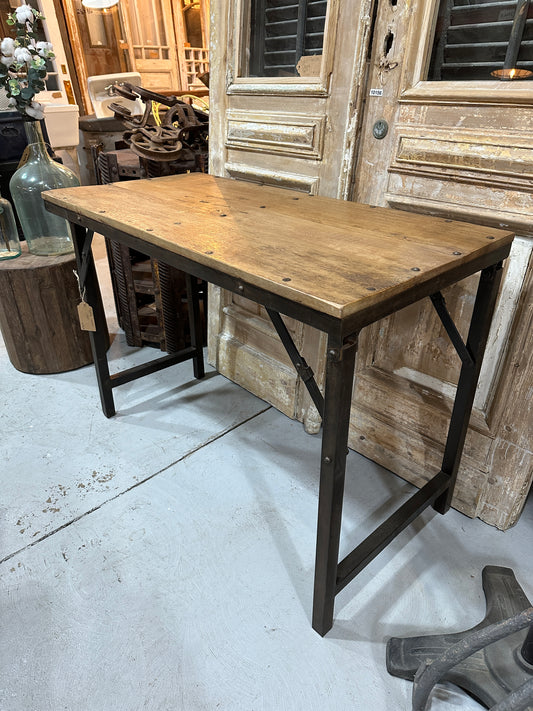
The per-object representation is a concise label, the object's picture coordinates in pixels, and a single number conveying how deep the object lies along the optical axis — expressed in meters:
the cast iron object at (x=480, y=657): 0.86
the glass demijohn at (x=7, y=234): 2.19
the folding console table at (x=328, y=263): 0.83
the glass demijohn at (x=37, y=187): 2.13
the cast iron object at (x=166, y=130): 2.14
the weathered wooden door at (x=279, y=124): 1.45
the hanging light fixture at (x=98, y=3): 5.75
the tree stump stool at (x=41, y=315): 2.06
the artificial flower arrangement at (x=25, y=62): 1.79
